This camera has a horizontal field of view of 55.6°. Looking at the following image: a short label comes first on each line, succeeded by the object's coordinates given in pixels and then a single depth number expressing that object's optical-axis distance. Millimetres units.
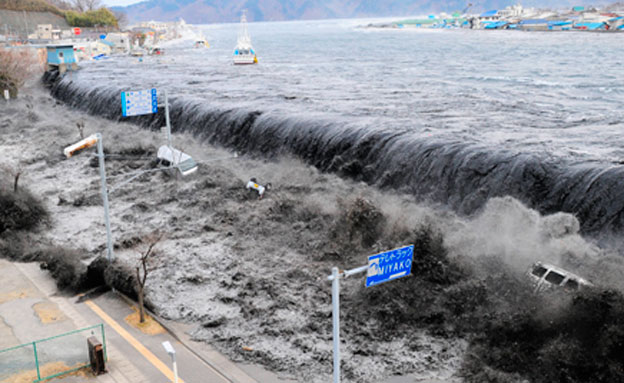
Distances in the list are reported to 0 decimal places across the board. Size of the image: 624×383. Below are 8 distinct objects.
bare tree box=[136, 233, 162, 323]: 20125
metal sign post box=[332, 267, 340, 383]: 11895
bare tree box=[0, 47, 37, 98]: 67188
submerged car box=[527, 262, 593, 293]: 19719
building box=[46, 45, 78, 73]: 78875
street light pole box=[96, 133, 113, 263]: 22038
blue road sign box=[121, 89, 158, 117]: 30872
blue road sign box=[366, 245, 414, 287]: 12109
